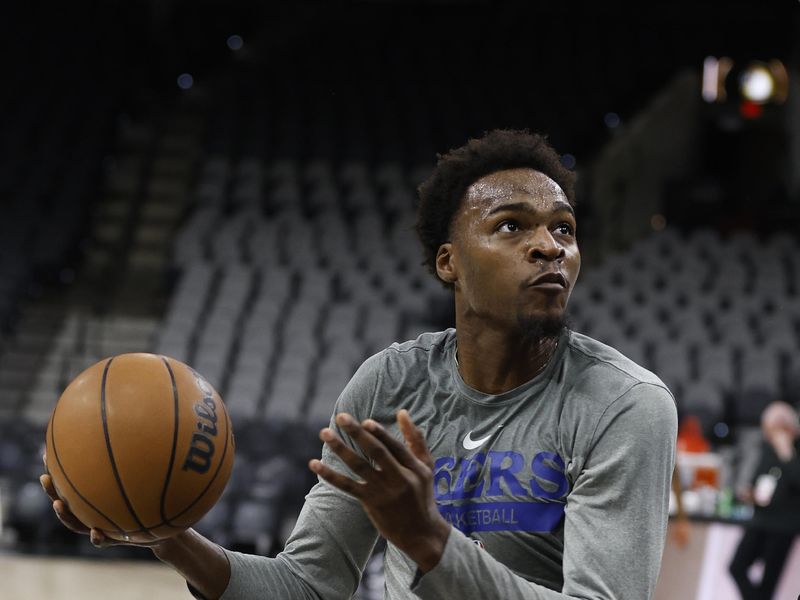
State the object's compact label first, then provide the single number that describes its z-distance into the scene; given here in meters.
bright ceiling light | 14.94
